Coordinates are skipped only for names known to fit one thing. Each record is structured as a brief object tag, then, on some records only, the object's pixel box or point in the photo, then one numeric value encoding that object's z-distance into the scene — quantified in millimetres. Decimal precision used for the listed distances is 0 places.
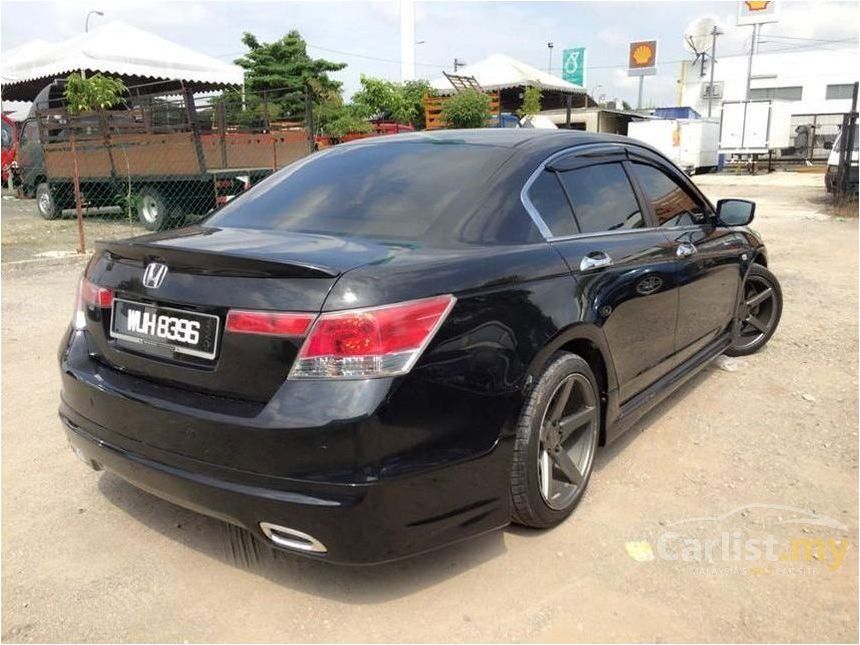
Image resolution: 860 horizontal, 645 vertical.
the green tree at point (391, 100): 30531
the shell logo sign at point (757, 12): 35094
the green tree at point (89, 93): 12656
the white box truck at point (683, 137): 27438
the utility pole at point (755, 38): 37103
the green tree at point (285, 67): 34531
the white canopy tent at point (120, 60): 15102
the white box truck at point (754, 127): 27047
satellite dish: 39834
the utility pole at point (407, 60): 33469
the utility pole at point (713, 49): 38562
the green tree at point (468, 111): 22734
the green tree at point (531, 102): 27297
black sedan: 2082
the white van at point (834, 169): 14828
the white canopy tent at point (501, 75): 30234
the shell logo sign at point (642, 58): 50031
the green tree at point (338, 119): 23847
